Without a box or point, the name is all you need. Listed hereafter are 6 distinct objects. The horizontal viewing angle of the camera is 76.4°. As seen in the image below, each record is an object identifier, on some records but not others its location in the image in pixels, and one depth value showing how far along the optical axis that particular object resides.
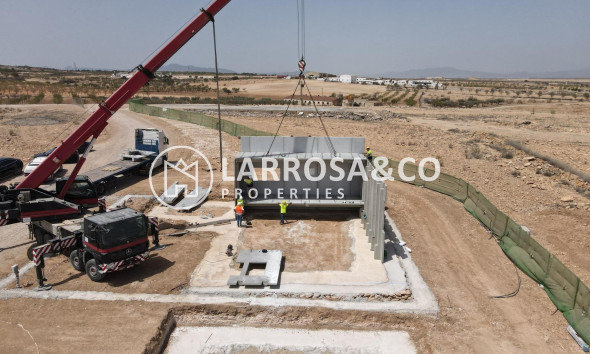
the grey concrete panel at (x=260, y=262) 12.74
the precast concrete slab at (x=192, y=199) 19.97
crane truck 12.45
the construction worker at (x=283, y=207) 17.86
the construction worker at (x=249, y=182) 18.56
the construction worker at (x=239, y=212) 17.28
